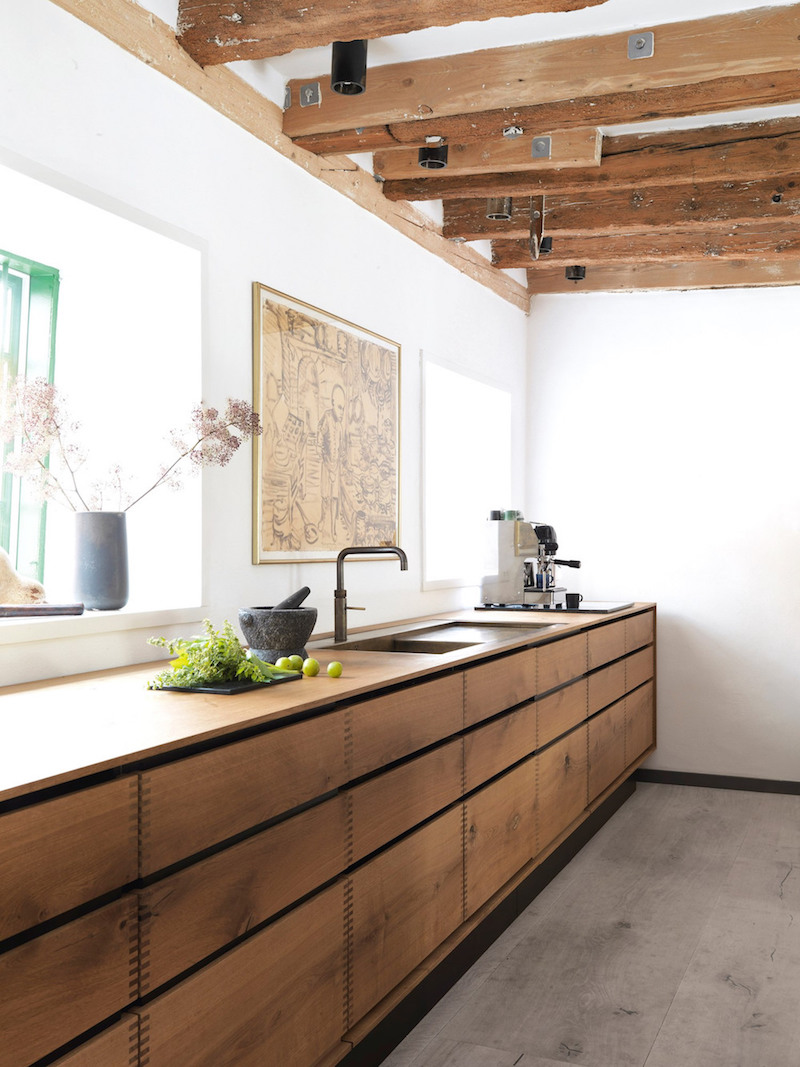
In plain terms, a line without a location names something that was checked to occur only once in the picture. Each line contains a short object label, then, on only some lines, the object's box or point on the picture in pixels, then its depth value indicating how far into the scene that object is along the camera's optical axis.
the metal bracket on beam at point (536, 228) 4.20
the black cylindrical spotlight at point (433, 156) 3.58
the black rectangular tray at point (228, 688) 2.04
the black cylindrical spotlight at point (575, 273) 5.20
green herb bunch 2.09
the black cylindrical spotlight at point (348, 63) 2.79
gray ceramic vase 2.52
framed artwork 3.11
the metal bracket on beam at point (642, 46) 2.86
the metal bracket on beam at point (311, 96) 3.13
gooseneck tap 3.12
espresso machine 4.69
